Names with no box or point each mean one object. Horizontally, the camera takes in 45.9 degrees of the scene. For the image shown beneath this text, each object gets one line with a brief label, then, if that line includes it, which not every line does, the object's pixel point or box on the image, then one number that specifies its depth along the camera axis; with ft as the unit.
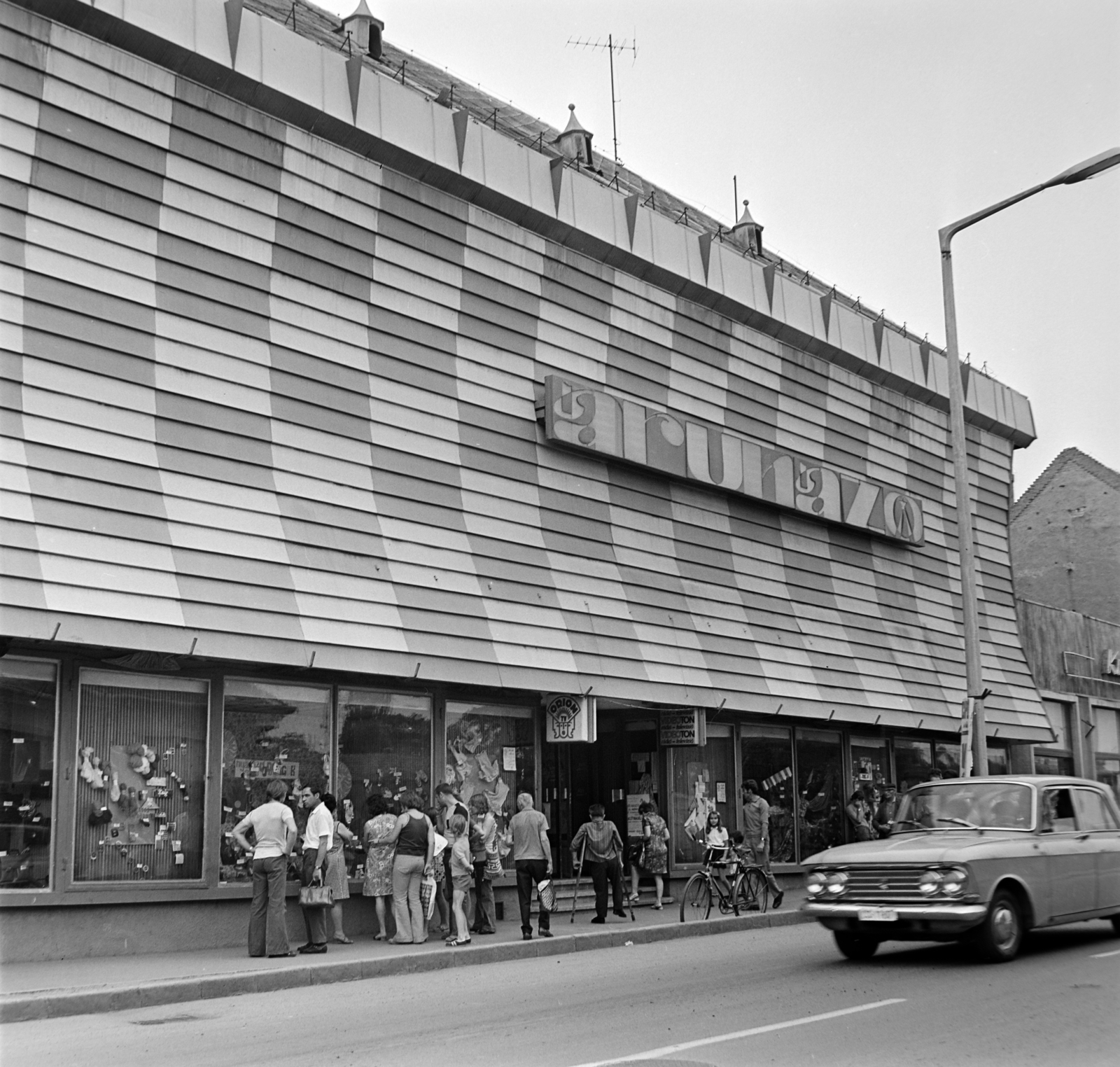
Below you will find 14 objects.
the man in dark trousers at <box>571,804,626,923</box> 53.78
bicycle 55.57
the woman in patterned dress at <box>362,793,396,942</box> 48.37
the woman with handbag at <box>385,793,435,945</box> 47.09
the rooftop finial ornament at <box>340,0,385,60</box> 62.49
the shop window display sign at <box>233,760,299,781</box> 46.88
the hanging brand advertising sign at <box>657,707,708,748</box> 62.64
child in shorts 46.14
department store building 41.65
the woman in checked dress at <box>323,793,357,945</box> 46.19
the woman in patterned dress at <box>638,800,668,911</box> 60.70
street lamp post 55.11
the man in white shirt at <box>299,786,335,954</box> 43.80
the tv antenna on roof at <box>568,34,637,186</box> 87.76
